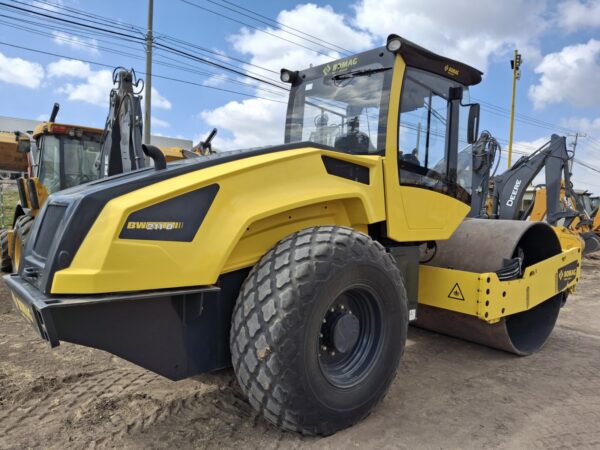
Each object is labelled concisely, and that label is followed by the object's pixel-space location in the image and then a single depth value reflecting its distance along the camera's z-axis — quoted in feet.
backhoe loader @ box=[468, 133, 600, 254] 32.37
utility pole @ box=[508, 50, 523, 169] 74.69
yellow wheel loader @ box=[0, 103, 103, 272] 24.88
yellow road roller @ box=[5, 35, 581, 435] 7.58
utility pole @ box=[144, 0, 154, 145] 44.83
